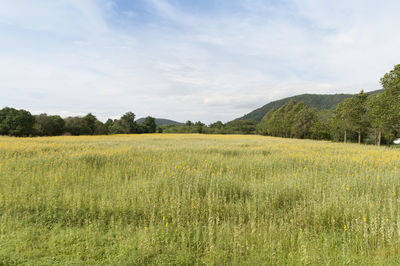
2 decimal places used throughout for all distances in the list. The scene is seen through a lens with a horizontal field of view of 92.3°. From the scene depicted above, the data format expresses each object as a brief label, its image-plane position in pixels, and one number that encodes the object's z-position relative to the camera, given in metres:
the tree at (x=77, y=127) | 56.09
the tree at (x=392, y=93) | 21.95
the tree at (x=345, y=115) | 34.38
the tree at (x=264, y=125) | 85.48
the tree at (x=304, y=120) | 53.41
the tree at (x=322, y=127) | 52.69
